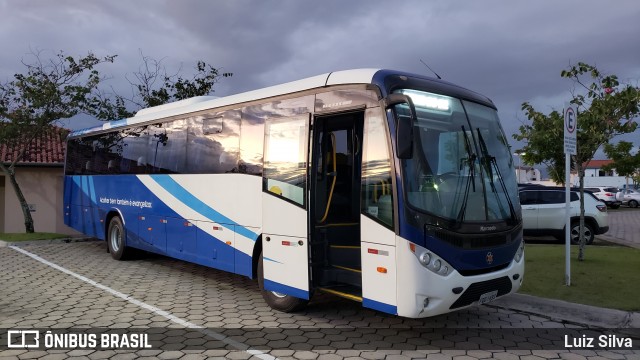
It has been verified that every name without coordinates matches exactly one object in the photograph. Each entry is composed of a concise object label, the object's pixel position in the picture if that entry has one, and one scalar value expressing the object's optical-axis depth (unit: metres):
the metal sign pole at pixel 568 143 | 7.59
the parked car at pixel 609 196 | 35.44
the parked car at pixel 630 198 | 38.34
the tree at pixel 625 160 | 37.09
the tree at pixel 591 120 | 9.02
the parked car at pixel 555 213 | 13.84
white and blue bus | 5.04
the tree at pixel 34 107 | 15.91
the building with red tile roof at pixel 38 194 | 19.84
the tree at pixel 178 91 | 19.47
